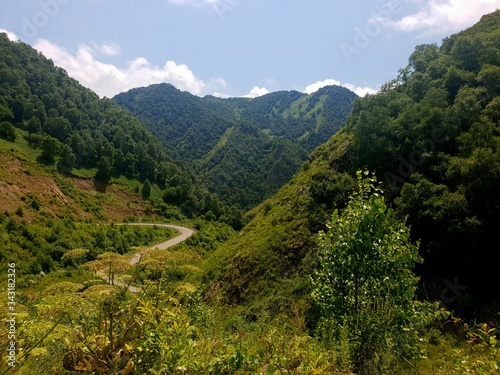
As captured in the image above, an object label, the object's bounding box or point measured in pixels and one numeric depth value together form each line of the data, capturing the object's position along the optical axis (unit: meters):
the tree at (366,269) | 5.71
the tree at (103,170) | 86.56
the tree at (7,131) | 74.87
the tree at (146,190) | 93.88
